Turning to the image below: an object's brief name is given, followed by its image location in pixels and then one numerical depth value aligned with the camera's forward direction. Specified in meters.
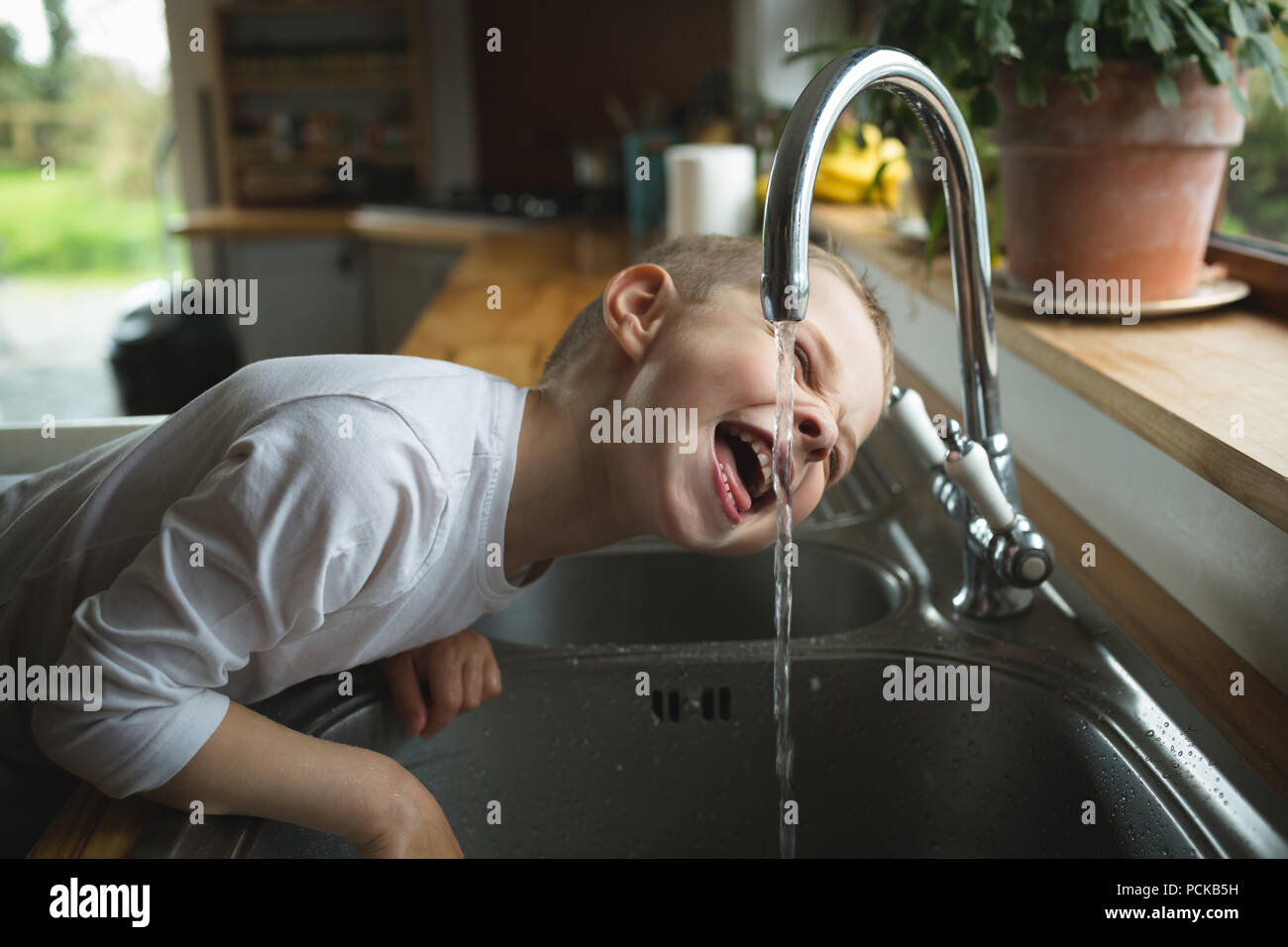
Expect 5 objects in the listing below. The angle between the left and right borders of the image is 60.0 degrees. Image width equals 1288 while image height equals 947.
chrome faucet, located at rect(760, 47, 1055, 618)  0.54
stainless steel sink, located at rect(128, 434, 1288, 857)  0.73
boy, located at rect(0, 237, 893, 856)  0.59
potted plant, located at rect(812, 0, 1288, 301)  0.90
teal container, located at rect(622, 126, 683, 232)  2.79
